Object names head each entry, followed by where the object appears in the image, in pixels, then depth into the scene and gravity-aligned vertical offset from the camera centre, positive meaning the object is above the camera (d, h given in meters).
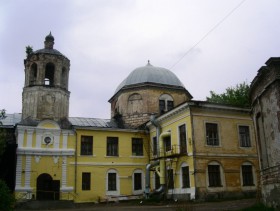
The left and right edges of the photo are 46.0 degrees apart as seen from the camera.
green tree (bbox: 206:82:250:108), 30.19 +8.33
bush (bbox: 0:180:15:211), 9.44 -0.21
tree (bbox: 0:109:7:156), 17.38 +2.87
